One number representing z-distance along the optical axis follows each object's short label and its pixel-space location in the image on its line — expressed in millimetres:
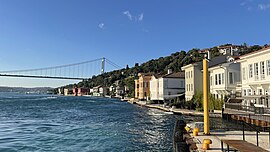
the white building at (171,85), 44189
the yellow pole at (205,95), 11375
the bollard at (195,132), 11131
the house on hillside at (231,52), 34979
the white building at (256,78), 20205
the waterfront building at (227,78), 27156
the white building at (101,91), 130474
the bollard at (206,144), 8359
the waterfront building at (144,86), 58583
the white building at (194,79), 35163
